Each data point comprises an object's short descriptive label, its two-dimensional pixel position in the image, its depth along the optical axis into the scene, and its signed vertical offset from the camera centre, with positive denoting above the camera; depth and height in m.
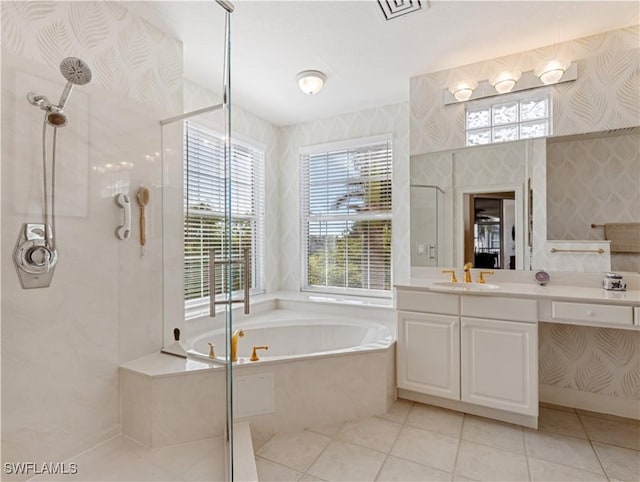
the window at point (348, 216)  3.41 +0.29
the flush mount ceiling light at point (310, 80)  2.64 +1.31
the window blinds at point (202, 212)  1.87 +0.19
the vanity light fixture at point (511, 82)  2.31 +1.19
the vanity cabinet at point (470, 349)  2.08 -0.71
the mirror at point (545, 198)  2.22 +0.32
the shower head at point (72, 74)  1.59 +0.85
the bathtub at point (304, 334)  2.80 -0.78
